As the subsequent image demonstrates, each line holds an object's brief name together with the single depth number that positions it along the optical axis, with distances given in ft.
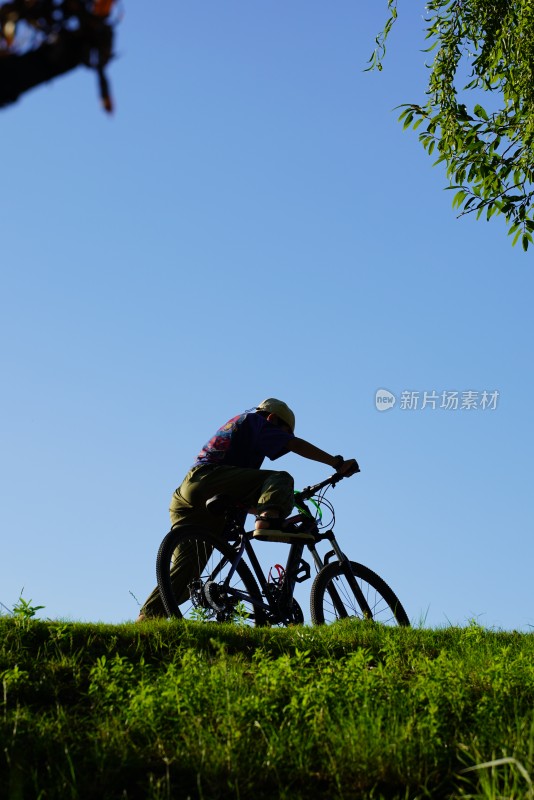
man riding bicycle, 55.11
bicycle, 54.24
